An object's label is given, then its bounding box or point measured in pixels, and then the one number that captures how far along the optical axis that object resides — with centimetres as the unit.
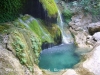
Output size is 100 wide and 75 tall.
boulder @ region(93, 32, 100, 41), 1320
